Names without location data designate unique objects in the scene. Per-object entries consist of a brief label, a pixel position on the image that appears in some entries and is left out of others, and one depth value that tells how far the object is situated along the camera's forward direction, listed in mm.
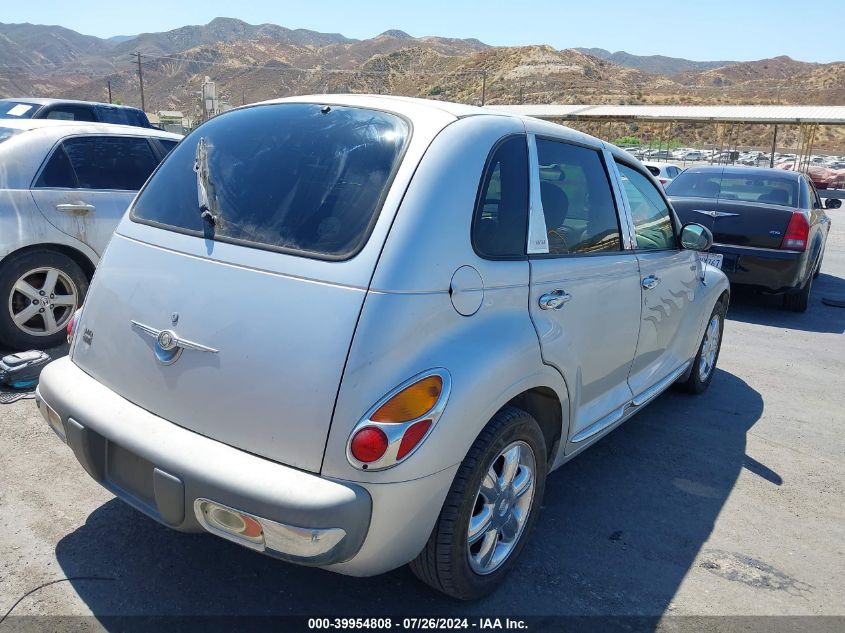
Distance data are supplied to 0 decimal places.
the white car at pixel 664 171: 17531
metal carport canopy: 31359
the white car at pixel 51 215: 4969
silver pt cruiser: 2084
